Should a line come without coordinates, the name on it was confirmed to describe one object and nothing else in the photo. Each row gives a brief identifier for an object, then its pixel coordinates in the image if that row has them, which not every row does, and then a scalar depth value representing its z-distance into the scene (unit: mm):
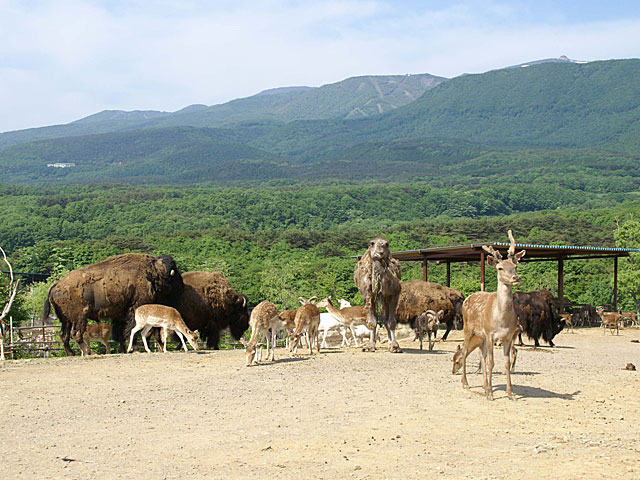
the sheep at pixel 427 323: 16703
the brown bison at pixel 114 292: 15711
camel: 15828
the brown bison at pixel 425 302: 19516
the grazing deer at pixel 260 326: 13523
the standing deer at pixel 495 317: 10062
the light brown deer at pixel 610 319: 25688
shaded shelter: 24733
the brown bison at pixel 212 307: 17828
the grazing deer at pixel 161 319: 15125
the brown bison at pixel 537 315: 18562
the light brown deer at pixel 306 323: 15281
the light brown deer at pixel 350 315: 16734
